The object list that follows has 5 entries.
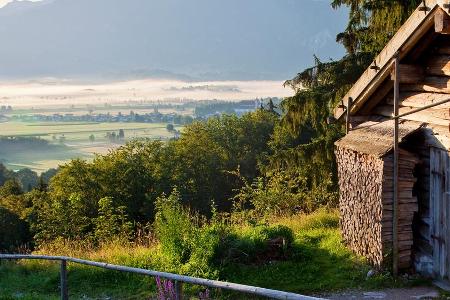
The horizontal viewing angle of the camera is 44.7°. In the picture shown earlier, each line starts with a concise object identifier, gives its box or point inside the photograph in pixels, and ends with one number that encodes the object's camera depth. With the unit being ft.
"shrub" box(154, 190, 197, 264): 31.73
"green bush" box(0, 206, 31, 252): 139.74
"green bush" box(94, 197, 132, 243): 58.34
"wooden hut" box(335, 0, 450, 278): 27.30
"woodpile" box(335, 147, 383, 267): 29.43
